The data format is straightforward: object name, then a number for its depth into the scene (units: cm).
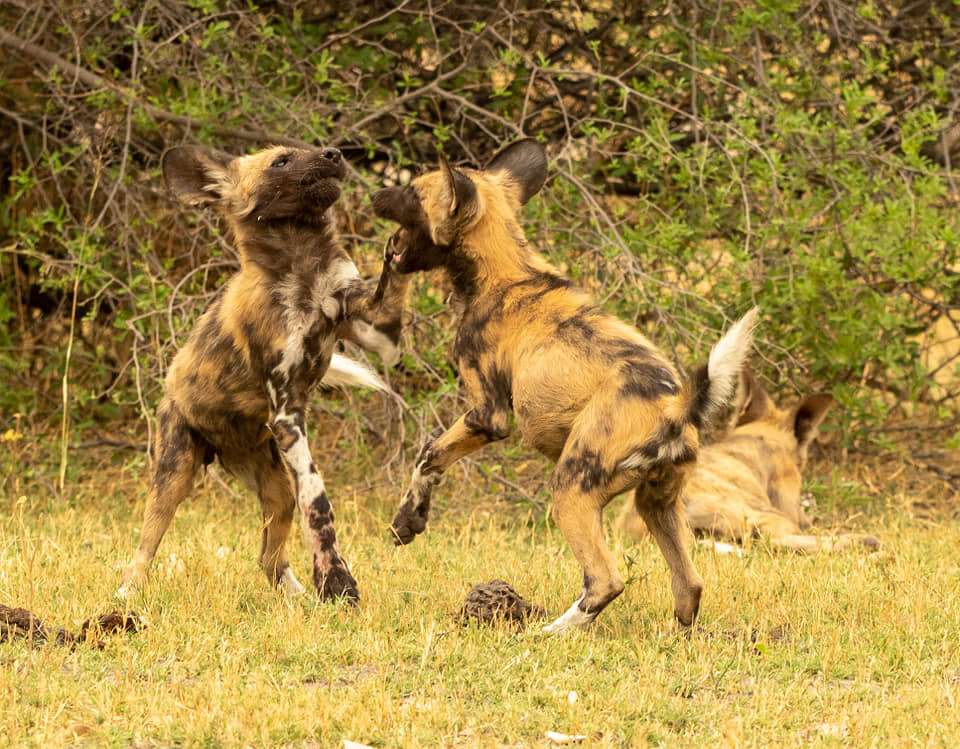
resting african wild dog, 1373
